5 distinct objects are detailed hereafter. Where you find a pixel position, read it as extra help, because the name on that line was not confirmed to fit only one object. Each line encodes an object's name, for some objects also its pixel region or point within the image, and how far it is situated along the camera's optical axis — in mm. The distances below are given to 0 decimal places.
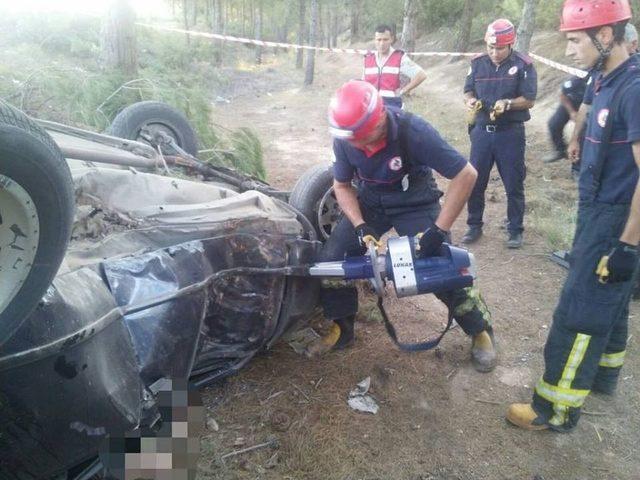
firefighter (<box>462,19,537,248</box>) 4809
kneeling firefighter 2697
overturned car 1593
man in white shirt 6281
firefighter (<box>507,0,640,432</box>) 2344
